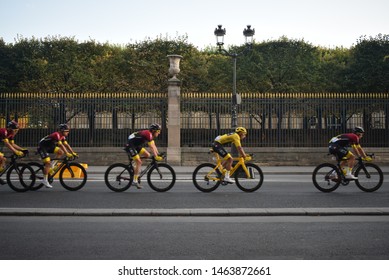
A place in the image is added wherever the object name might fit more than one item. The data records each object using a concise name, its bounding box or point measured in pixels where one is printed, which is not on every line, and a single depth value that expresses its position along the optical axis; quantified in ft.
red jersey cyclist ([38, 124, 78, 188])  32.63
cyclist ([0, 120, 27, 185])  33.02
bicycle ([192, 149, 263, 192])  32.32
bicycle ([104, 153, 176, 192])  32.81
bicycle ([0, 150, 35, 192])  32.62
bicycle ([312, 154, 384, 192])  32.73
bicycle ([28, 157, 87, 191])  33.35
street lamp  52.47
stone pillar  62.95
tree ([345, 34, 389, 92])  94.02
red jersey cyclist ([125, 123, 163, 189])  32.27
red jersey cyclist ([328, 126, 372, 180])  32.22
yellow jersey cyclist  31.99
